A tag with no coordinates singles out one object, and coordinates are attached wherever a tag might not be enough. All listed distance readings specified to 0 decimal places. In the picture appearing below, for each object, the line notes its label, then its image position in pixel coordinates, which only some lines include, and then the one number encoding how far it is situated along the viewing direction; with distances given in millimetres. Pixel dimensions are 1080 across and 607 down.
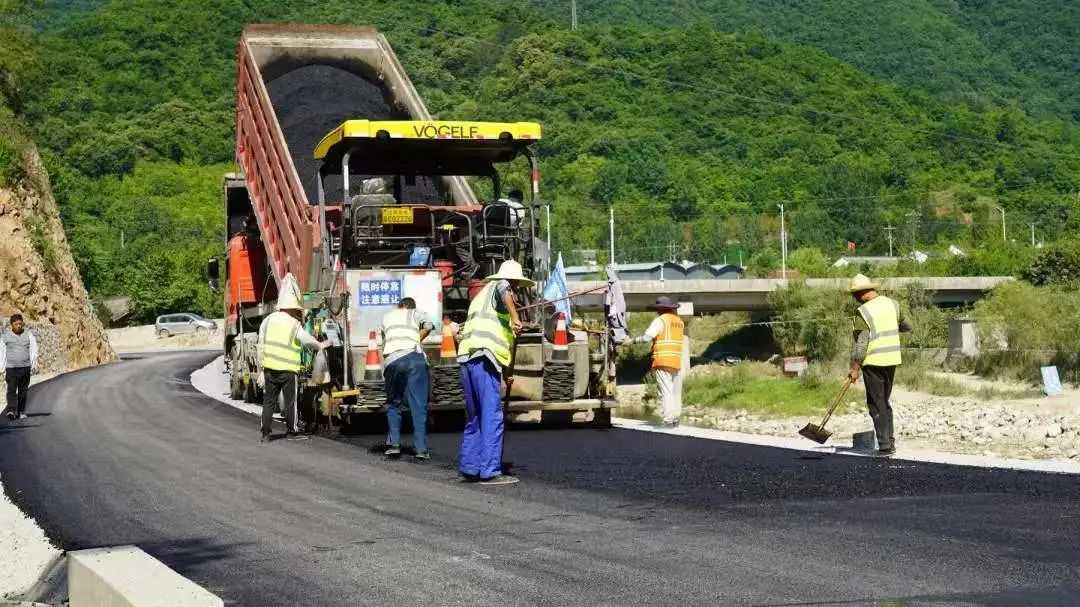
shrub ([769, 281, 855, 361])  54125
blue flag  15164
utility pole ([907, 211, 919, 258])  83425
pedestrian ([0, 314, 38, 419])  17766
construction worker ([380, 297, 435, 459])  11961
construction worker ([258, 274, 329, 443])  14276
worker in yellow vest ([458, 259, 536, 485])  9992
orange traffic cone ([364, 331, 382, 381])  13727
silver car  60406
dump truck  14086
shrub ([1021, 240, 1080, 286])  60719
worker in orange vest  14945
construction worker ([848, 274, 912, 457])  11422
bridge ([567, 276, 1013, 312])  55656
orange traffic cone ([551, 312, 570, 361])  14391
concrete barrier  5137
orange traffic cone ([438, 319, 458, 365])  13773
